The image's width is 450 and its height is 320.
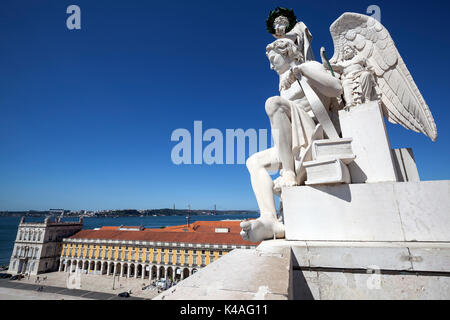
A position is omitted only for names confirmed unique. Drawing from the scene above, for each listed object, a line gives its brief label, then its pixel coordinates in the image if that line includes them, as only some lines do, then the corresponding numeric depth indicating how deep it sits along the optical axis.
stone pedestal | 2.31
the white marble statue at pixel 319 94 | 3.08
